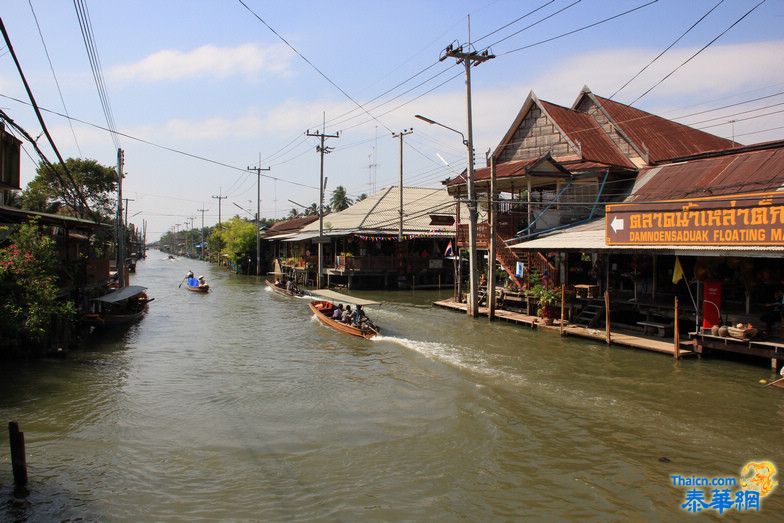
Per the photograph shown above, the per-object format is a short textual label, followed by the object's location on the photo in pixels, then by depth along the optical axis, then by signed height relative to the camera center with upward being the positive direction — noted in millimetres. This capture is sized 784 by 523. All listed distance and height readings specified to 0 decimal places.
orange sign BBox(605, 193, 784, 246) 13539 +1292
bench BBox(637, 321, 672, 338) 17841 -1843
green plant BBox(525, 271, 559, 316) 21328 -961
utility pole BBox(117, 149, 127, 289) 32778 +2185
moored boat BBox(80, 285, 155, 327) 22402 -1880
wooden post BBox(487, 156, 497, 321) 23844 -238
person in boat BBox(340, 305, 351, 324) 21969 -1928
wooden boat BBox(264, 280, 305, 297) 36500 -1560
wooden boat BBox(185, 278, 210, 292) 39744 -1333
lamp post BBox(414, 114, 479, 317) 23156 +996
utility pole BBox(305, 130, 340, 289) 40531 +3974
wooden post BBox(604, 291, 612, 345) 17578 -1109
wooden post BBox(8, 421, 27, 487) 7836 -2752
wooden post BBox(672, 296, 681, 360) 15773 -2083
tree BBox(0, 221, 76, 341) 14430 -506
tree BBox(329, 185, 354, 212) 74250 +9091
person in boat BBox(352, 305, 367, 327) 21609 -1876
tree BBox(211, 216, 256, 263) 63469 +3022
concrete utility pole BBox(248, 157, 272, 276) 60950 +1958
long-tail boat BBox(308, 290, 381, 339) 20828 -1962
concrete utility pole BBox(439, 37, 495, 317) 22938 +5107
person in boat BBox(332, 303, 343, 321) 22766 -1847
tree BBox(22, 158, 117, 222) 46594 +7460
